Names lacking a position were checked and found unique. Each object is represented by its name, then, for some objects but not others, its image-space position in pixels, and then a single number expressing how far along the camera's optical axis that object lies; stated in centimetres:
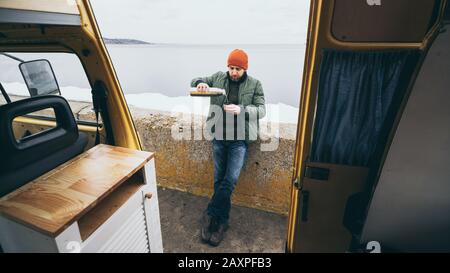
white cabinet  106
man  262
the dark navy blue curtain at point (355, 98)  126
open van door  114
